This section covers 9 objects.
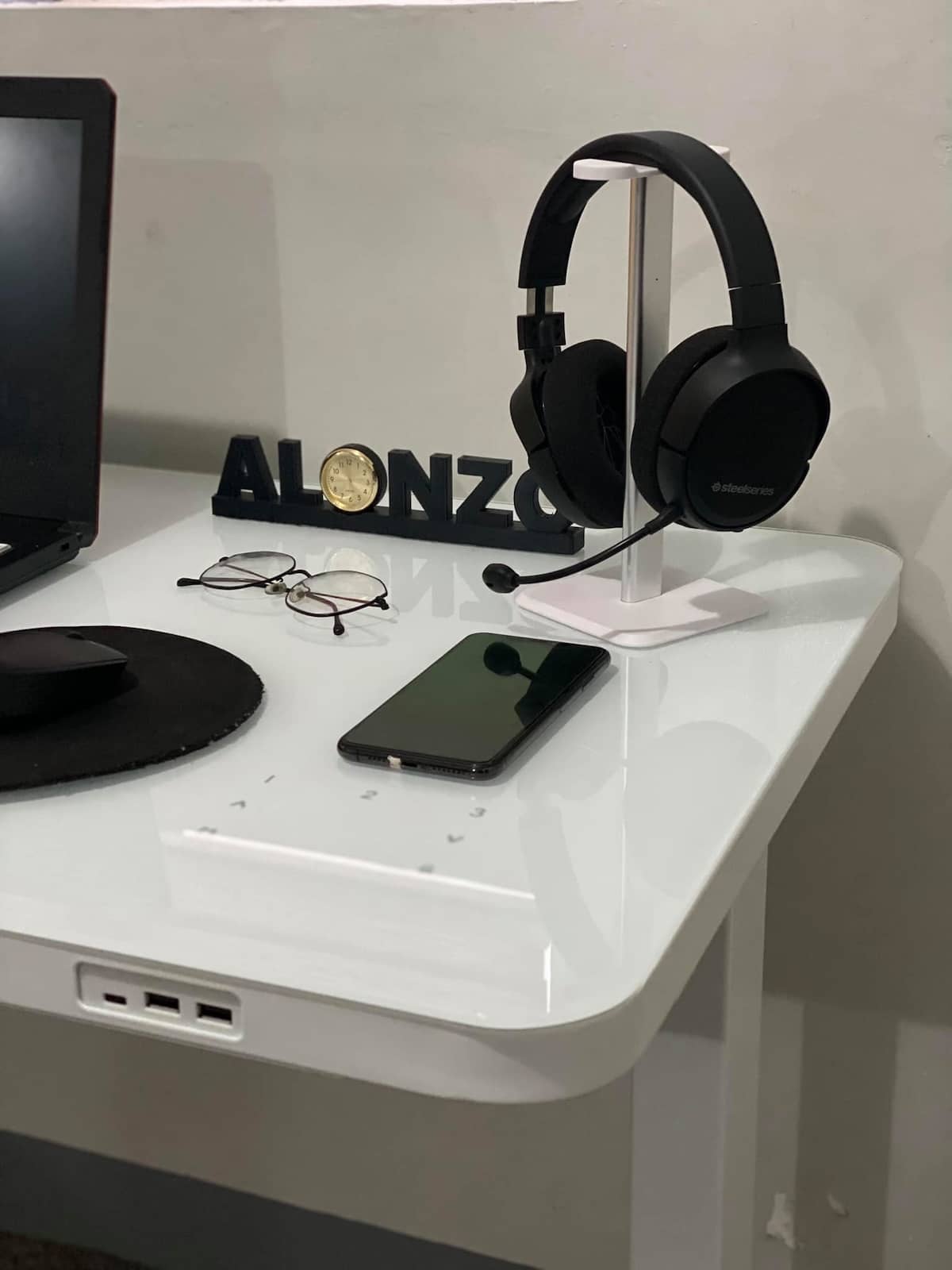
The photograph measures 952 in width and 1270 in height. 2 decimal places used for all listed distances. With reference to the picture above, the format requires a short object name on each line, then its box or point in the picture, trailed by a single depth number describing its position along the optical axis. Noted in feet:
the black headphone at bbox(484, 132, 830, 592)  2.70
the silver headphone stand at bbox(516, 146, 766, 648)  2.94
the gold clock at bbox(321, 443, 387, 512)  3.60
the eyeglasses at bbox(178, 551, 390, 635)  3.18
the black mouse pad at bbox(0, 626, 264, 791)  2.43
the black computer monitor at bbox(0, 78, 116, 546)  3.39
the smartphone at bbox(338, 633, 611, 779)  2.44
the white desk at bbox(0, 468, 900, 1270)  1.86
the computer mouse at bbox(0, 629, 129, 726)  2.51
